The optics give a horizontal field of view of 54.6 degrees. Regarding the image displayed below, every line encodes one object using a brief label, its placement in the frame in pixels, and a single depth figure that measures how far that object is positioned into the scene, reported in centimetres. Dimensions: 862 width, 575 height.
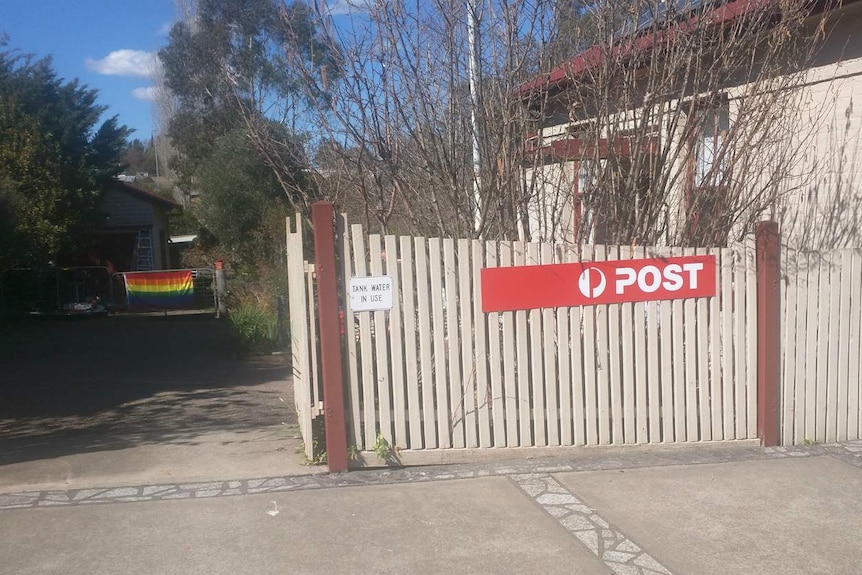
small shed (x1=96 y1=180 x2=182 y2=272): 2953
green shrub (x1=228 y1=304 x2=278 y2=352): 1332
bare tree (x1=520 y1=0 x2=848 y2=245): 685
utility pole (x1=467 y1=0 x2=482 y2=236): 701
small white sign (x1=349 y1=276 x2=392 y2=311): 583
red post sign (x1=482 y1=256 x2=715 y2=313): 603
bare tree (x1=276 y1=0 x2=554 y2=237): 693
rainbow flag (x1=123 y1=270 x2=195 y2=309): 2230
